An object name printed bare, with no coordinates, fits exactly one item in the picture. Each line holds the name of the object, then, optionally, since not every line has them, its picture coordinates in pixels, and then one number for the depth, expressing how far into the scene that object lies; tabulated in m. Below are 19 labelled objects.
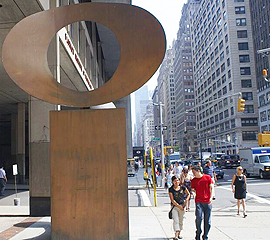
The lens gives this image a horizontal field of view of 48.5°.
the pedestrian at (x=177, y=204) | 6.97
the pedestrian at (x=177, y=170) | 15.69
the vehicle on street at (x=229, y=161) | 40.66
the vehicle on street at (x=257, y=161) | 23.59
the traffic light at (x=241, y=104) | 20.61
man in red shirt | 6.46
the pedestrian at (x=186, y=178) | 11.52
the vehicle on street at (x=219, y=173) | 24.84
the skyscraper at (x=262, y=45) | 58.06
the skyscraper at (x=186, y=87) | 114.28
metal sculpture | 6.82
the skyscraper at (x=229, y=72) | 69.00
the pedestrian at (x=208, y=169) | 14.40
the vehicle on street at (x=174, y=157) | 44.15
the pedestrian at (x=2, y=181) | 17.36
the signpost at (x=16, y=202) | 13.18
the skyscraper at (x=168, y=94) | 141.48
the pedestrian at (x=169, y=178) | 15.68
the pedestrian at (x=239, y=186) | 10.00
